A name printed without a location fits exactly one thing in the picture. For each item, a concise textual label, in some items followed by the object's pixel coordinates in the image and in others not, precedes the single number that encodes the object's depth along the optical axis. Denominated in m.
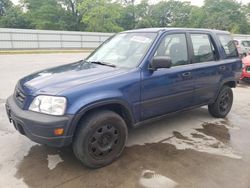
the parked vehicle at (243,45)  17.69
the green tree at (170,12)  62.53
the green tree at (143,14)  56.10
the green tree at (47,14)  48.52
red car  8.76
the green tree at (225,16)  47.81
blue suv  2.84
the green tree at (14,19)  47.81
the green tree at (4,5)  56.28
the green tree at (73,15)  52.28
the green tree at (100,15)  41.25
